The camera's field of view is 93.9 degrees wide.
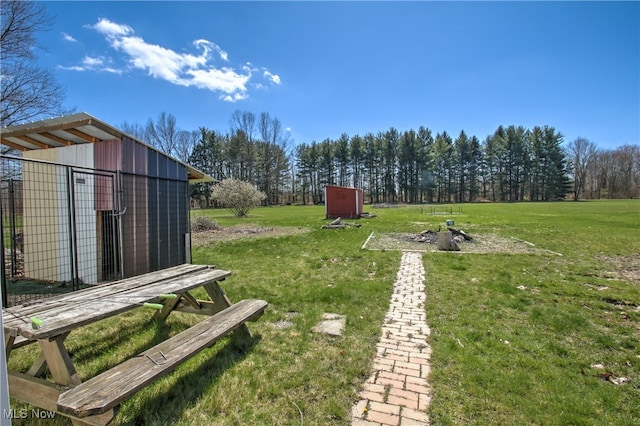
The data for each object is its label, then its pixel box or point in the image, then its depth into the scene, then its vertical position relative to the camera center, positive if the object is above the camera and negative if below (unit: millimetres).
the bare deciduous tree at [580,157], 55969 +8319
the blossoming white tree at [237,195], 21891 +640
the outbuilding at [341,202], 21000 +64
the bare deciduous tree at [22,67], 12594 +6140
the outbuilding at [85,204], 5637 +18
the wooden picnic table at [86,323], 1744 -1113
